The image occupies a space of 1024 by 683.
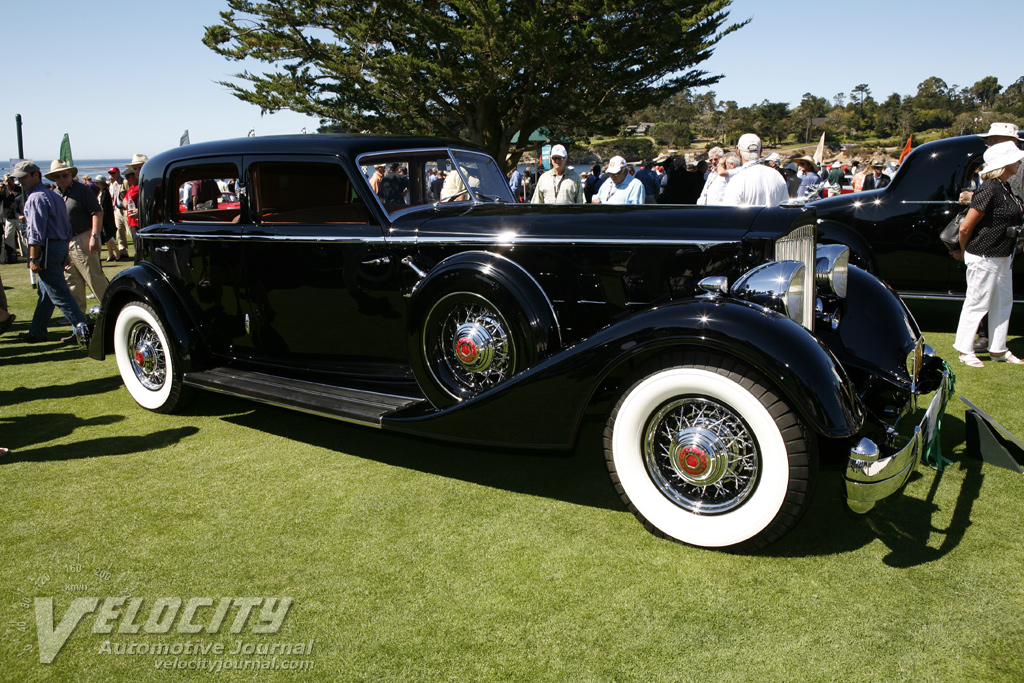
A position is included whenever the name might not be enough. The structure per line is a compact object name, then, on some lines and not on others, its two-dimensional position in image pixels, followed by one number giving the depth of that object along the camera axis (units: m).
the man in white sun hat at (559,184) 8.37
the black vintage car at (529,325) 2.67
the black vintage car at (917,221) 6.40
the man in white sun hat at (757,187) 5.75
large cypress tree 19.75
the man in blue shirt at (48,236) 6.68
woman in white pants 4.96
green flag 13.52
